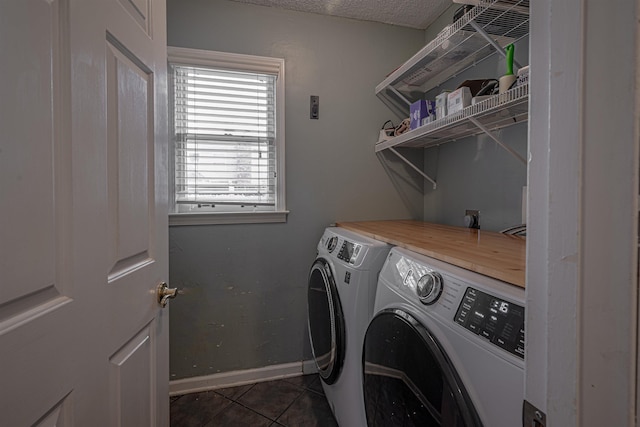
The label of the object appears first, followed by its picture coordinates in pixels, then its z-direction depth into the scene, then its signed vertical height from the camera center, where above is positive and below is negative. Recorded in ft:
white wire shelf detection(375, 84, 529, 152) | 3.86 +1.36
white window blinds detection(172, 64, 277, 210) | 6.49 +1.47
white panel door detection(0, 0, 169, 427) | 1.54 -0.02
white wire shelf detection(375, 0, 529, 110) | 4.34 +2.70
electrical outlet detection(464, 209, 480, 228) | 6.07 -0.22
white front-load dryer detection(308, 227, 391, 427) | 4.21 -1.50
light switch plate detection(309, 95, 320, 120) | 7.06 +2.22
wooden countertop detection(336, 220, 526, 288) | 2.64 -0.45
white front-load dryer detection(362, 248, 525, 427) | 2.07 -1.10
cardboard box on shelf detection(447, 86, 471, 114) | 4.69 +1.62
